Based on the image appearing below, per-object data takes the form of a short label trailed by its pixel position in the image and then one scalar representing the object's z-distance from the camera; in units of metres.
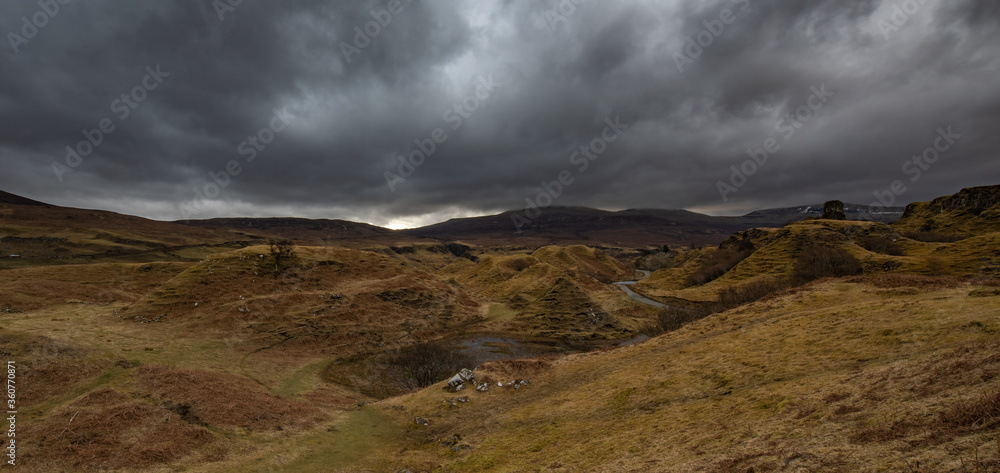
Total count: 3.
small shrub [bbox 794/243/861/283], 62.34
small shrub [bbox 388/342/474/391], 40.34
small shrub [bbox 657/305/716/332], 48.19
